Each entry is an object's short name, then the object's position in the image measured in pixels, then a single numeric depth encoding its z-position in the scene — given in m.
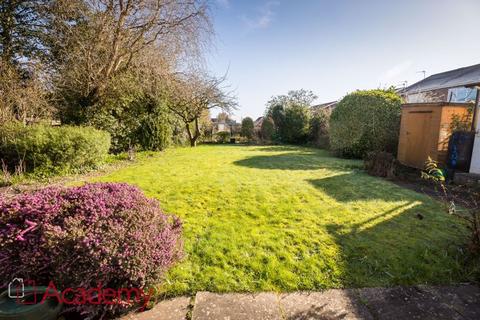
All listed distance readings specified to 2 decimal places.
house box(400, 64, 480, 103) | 15.49
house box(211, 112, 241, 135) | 23.66
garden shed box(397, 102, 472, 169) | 6.89
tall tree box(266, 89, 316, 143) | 17.88
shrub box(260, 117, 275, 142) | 20.16
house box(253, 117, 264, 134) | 22.05
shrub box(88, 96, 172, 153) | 9.27
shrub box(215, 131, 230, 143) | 21.69
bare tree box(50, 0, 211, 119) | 7.29
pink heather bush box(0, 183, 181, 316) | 1.82
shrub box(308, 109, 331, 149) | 15.36
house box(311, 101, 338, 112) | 19.02
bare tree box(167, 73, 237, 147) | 16.09
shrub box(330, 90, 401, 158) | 9.79
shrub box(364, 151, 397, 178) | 6.97
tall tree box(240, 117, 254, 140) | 22.20
